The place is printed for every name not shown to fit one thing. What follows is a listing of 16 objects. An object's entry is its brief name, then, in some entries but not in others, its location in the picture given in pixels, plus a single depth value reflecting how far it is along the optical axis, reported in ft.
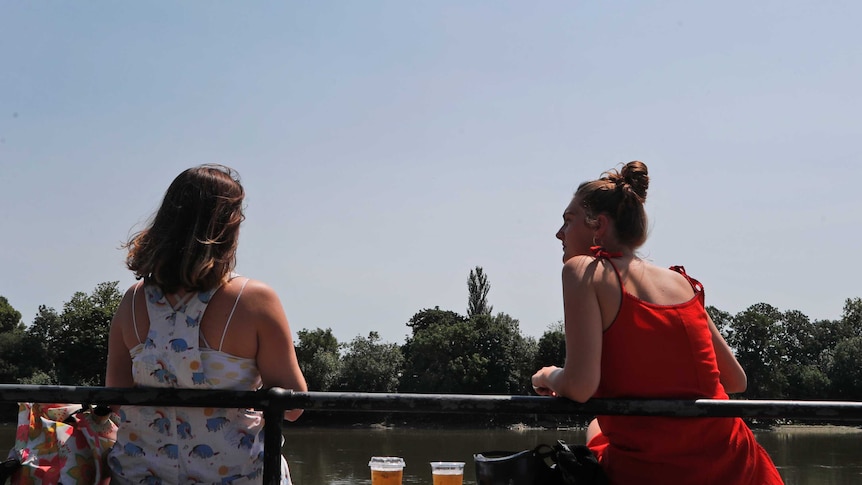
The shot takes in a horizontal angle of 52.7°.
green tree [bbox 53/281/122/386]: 212.02
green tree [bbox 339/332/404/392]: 220.43
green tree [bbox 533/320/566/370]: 223.30
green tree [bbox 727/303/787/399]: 225.35
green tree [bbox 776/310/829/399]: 227.40
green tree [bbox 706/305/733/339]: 233.76
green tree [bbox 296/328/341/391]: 220.43
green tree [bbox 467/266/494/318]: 295.07
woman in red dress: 8.07
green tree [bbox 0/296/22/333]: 252.40
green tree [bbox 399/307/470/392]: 223.92
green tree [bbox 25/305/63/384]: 221.46
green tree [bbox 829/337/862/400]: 226.52
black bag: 7.82
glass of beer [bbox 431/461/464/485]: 9.61
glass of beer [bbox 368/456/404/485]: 9.59
